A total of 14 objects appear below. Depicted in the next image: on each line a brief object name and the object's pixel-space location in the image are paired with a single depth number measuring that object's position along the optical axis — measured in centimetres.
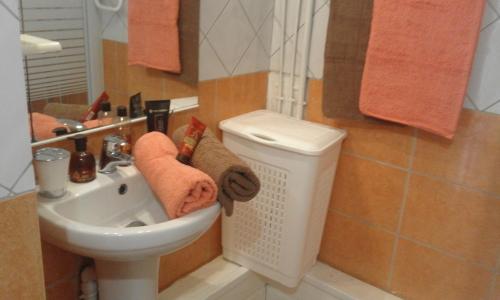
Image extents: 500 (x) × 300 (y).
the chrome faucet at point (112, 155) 122
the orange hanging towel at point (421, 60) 127
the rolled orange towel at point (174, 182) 106
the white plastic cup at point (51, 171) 104
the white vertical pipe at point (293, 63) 164
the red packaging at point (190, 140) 124
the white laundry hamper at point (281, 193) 150
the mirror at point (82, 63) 113
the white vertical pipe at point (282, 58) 168
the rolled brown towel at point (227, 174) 115
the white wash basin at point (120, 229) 98
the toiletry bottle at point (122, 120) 133
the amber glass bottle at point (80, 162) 117
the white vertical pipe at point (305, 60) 160
